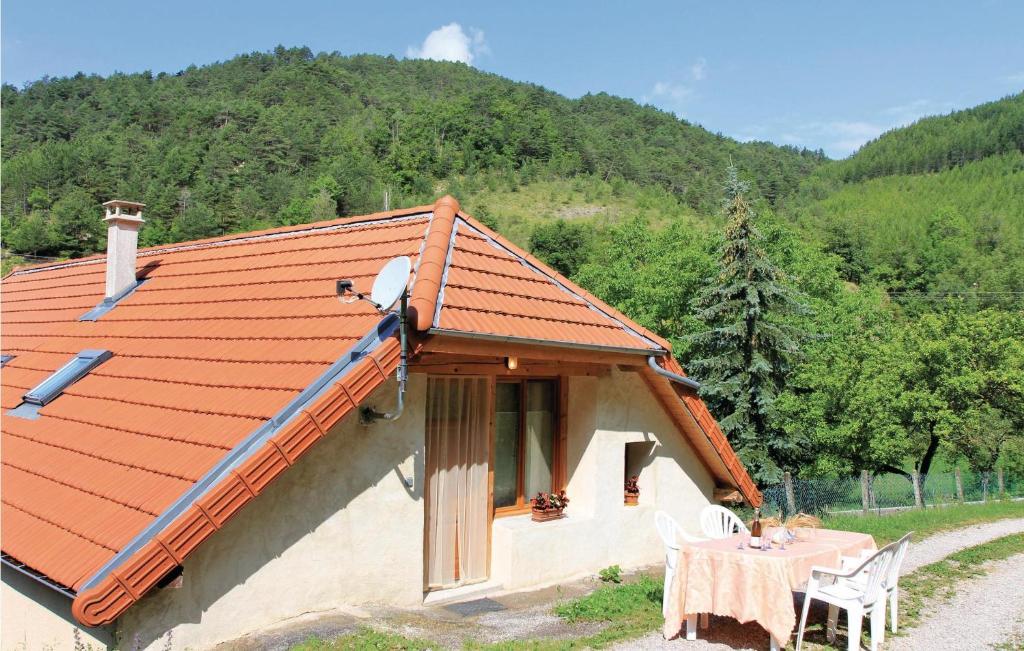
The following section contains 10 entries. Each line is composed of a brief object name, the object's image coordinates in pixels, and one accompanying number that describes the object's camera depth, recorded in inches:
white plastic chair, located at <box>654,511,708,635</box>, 262.7
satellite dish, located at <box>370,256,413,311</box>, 239.1
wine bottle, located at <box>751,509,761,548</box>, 257.8
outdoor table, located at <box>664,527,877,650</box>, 232.7
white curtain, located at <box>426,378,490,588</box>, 301.9
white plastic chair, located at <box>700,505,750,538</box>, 312.5
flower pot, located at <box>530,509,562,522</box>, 330.3
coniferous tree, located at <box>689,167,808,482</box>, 789.2
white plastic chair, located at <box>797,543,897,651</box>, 232.8
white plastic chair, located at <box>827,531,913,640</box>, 249.3
